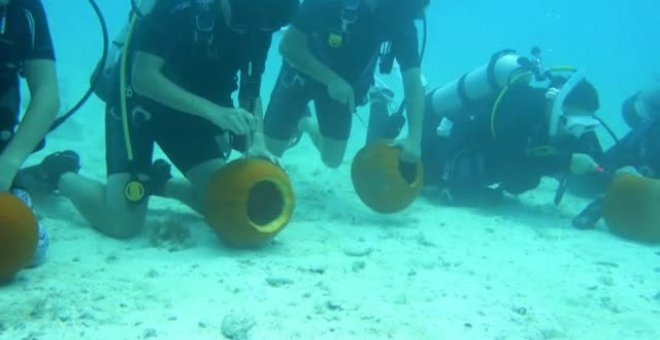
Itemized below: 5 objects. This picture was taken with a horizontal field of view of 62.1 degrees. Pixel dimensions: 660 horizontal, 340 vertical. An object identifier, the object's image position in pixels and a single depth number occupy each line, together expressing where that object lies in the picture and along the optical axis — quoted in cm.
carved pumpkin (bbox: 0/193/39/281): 322
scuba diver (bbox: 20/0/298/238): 414
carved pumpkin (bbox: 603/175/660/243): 548
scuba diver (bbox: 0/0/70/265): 356
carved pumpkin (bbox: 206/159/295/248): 420
